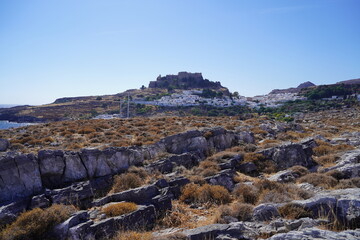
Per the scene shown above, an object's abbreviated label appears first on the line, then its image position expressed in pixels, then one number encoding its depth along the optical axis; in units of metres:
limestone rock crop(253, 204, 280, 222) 6.30
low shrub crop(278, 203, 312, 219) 6.14
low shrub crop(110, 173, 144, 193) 9.67
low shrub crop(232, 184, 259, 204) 8.56
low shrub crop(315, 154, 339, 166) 12.77
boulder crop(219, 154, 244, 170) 12.30
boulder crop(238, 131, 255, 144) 18.26
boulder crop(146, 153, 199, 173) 11.86
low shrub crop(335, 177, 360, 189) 8.50
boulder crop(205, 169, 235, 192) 10.18
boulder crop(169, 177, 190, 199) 9.29
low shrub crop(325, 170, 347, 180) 10.05
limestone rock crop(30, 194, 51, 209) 7.47
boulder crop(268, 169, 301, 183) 10.56
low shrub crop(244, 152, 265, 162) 13.38
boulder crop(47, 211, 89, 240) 6.07
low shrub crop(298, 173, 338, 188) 9.27
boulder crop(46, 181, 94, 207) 8.09
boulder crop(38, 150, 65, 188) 9.37
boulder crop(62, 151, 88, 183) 9.93
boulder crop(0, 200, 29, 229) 6.52
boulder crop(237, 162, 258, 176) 12.47
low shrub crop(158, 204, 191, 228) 7.11
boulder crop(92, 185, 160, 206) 8.14
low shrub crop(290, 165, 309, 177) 11.27
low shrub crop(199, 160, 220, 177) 11.13
